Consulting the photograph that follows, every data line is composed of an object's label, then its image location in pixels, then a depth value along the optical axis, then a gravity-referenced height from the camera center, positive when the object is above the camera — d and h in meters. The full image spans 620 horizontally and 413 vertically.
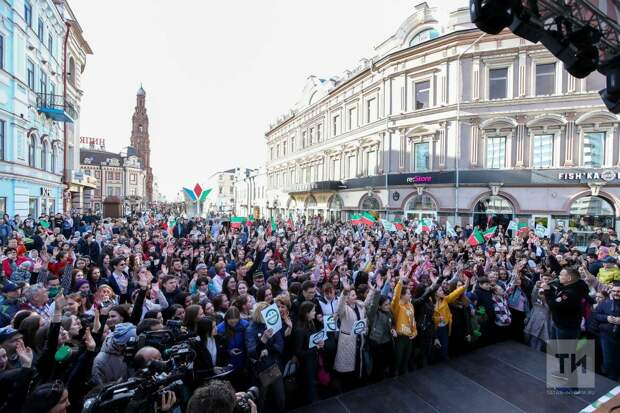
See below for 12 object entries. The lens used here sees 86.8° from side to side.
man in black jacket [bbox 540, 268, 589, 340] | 5.10 -1.46
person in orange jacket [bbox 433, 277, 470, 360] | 5.84 -1.95
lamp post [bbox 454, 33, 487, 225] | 22.83 +5.14
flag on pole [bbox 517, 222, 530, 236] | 16.20 -1.12
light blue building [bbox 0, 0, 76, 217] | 17.41 +6.04
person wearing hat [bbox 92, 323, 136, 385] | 3.23 -1.56
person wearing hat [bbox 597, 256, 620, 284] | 7.17 -1.39
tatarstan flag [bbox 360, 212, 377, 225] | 18.12 -0.75
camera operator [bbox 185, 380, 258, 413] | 2.05 -1.23
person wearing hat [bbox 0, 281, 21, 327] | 4.30 -1.39
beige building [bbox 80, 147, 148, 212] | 77.44 +7.32
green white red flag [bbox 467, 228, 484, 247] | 12.20 -1.18
